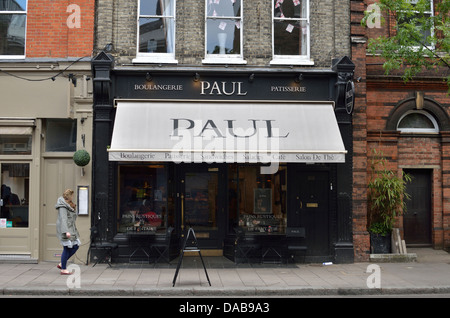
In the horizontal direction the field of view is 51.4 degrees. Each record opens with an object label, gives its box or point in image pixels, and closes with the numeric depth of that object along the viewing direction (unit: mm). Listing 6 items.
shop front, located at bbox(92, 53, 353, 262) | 11609
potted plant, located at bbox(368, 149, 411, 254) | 12320
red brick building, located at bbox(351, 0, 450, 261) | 13141
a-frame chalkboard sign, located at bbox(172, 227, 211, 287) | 9177
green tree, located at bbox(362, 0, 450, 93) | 10664
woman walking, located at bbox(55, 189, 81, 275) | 10258
